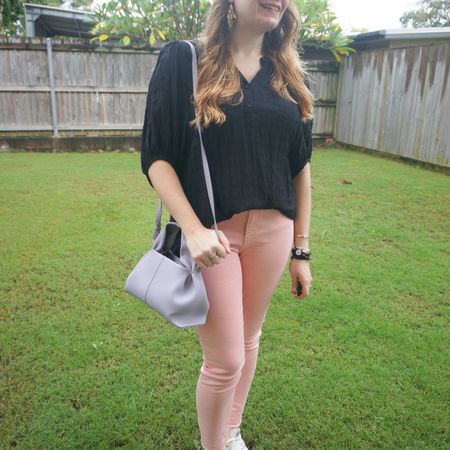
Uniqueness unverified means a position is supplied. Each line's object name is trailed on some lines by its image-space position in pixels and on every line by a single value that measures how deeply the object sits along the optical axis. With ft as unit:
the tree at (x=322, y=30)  30.22
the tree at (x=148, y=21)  28.50
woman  4.38
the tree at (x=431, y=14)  82.69
